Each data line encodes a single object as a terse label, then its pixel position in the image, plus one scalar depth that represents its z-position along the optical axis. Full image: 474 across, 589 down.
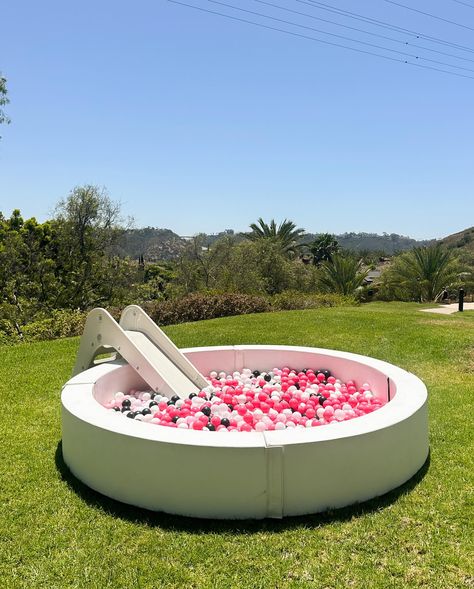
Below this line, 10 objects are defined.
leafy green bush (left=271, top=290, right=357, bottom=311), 14.49
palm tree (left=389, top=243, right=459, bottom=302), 19.61
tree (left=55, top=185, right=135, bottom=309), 17.08
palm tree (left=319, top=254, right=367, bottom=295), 19.95
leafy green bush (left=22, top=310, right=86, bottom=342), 11.31
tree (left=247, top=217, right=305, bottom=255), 29.95
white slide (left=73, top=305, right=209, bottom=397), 4.99
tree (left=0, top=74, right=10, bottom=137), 12.66
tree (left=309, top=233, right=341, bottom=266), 53.59
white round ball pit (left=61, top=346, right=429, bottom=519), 2.98
